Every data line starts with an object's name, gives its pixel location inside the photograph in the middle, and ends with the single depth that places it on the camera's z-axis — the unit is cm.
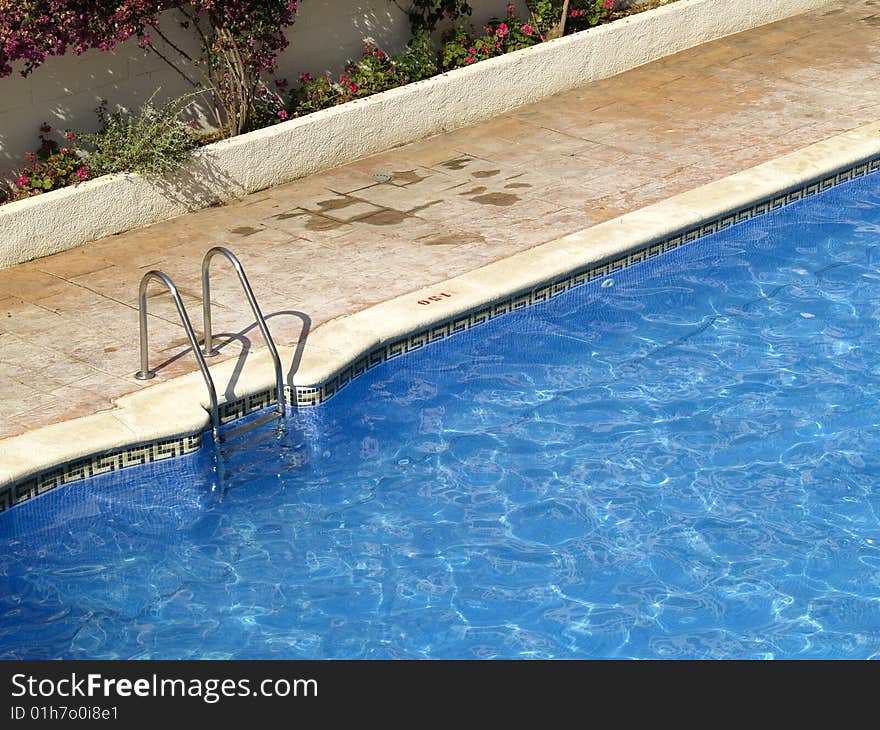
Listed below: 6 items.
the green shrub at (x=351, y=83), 1309
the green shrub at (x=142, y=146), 1145
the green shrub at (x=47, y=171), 1138
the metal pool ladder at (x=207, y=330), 839
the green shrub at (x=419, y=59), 1375
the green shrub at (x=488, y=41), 1401
